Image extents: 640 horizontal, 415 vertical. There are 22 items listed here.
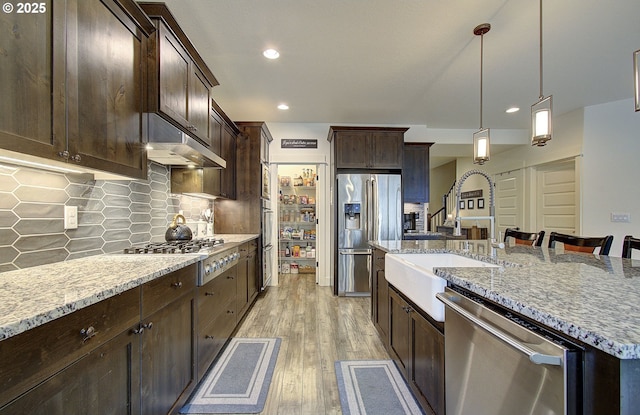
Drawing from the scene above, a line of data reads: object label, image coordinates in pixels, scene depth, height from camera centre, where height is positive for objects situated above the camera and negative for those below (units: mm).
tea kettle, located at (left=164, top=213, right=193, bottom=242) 2242 -184
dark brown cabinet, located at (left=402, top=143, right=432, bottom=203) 4648 +647
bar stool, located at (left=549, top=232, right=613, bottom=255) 1858 -241
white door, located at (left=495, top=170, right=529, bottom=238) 5293 +201
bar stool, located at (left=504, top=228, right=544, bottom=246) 2506 -255
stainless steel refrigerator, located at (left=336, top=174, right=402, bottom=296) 3965 -146
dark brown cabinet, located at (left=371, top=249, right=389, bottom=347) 2254 -787
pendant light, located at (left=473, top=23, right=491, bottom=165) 2557 +606
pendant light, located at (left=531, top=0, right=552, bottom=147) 1859 +618
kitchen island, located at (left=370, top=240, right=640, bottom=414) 557 -267
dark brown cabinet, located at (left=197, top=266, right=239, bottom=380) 1805 -807
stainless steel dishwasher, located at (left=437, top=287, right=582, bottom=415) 653 -459
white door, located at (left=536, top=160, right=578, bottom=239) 4367 +204
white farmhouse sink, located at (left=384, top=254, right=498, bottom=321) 1284 -379
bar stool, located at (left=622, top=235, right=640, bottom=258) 1571 -211
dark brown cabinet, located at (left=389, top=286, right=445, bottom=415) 1289 -796
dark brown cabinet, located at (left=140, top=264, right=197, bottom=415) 1223 -666
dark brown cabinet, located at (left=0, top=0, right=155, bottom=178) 920 +525
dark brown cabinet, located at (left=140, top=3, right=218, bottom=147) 1634 +918
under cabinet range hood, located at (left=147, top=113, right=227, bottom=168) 1684 +427
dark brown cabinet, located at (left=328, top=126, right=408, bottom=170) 4039 +934
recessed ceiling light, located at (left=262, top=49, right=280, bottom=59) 2519 +1465
